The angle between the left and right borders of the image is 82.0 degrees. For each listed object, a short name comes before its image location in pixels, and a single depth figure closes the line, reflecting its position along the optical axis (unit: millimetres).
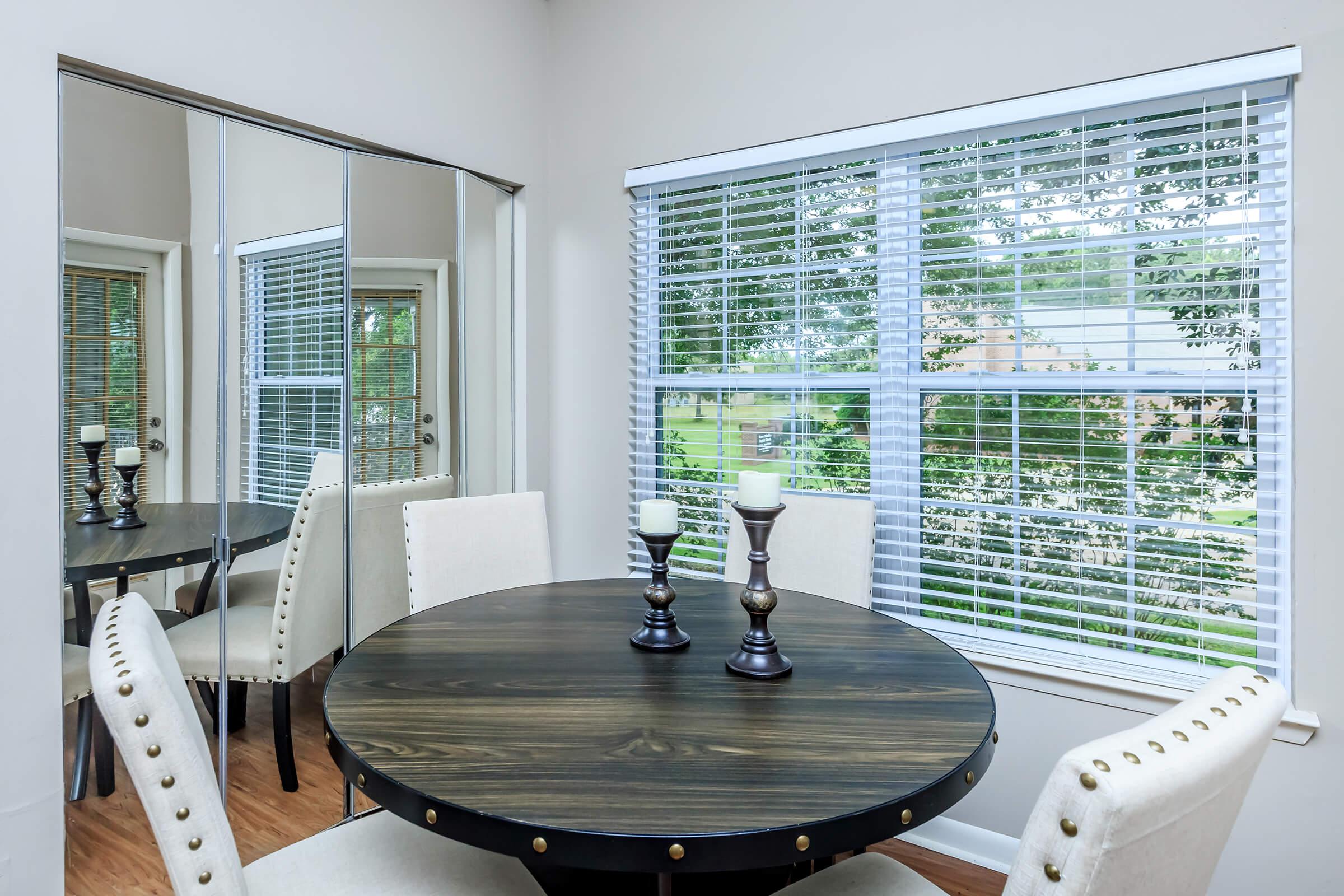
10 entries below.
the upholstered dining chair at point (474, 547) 2193
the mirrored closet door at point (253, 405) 1885
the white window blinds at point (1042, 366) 1964
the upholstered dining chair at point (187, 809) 961
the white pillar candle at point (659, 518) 1513
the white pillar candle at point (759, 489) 1407
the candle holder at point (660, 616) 1558
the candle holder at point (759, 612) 1411
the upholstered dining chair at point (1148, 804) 708
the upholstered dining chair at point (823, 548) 2221
